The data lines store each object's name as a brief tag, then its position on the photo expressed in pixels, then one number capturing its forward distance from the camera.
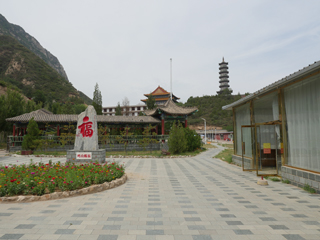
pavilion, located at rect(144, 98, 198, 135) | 22.14
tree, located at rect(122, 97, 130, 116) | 64.94
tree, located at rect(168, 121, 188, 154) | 15.73
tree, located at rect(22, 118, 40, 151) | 15.46
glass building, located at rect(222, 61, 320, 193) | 5.42
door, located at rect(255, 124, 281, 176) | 8.59
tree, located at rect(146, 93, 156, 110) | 35.13
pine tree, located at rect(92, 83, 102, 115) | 33.19
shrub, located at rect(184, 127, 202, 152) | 17.80
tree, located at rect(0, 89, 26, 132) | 23.05
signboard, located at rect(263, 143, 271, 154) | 8.54
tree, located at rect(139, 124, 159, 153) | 17.03
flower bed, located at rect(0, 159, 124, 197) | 4.93
